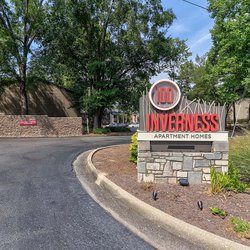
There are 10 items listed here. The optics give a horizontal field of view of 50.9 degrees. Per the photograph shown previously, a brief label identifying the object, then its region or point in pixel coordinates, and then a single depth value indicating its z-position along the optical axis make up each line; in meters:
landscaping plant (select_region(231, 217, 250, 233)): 3.66
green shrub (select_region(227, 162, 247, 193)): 5.51
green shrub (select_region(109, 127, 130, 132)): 28.23
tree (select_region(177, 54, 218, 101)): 34.88
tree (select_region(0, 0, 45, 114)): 20.92
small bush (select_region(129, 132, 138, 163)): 8.16
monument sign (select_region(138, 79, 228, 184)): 5.96
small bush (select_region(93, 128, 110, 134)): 24.72
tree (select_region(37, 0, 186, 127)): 24.16
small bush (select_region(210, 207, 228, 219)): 4.23
